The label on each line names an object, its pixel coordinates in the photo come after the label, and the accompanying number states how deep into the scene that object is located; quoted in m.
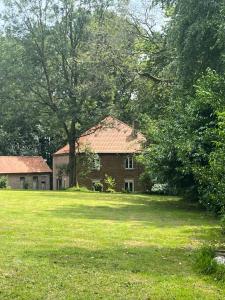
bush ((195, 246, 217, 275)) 8.16
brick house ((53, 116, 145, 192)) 54.38
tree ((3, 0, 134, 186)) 45.78
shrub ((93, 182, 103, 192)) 52.29
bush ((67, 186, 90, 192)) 43.91
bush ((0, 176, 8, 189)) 48.68
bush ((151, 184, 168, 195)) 43.59
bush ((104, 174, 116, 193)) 51.60
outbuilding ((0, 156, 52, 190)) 62.75
